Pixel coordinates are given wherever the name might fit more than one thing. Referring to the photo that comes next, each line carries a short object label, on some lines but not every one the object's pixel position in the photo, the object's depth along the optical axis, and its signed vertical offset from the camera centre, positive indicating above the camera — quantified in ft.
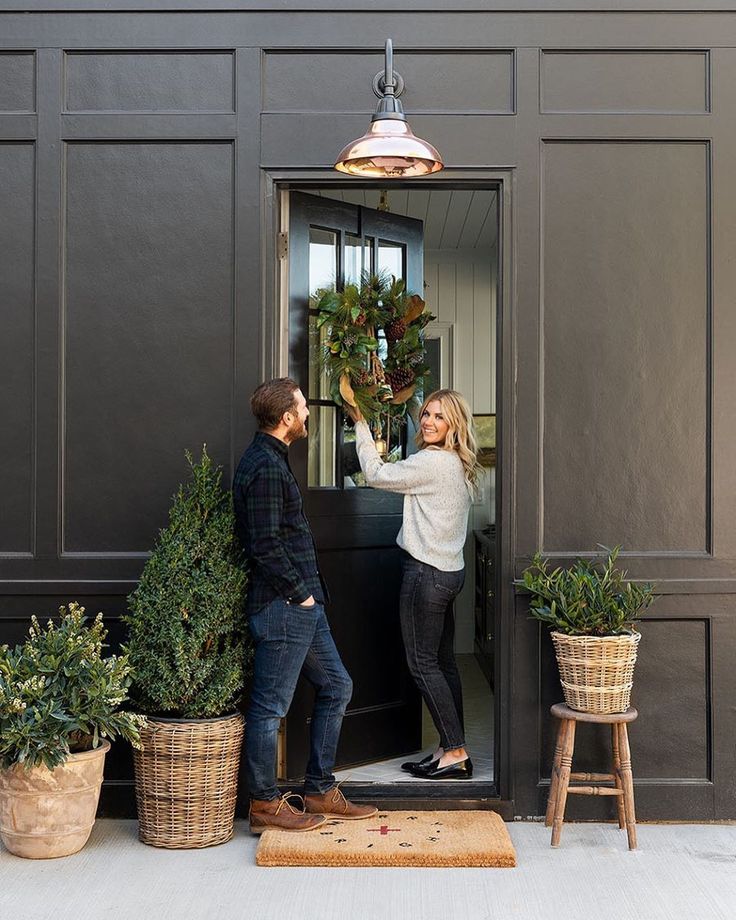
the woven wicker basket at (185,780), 12.55 -3.64
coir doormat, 12.20 -4.35
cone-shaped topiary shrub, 12.46 -1.75
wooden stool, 12.82 -3.66
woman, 14.64 -0.83
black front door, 14.79 -0.61
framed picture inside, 25.07 +1.05
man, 12.61 -1.45
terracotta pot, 12.09 -3.83
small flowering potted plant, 11.95 -2.97
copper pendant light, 11.81 +3.72
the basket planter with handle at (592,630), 12.70 -1.88
